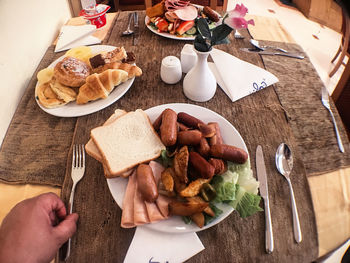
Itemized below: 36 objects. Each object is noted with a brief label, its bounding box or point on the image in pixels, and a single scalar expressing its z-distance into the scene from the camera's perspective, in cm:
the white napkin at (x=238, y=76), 125
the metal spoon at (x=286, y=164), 81
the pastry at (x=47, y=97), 114
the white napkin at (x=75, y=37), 156
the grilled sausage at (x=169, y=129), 89
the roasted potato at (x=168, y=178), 78
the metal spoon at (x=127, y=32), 166
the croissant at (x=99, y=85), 116
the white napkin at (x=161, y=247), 72
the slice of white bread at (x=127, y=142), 89
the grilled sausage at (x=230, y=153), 82
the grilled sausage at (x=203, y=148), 86
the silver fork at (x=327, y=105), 104
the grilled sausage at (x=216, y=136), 90
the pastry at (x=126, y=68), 127
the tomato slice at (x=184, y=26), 159
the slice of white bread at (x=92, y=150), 93
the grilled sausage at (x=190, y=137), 87
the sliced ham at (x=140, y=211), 74
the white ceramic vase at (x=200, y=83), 112
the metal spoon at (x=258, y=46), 152
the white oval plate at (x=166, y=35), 158
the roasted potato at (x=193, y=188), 75
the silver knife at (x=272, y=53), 148
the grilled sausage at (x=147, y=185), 76
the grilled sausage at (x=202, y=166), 76
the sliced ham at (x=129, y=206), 76
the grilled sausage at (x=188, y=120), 97
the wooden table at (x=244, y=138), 77
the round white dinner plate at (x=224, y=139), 73
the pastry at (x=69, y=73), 119
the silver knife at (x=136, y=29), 163
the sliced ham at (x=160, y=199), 76
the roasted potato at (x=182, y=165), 80
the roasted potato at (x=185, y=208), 71
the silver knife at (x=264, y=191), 76
